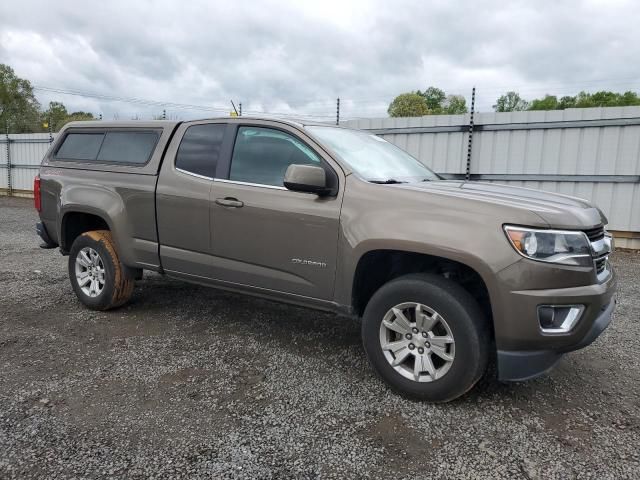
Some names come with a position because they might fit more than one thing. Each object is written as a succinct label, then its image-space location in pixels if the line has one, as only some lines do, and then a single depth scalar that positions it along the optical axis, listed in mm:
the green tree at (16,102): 48906
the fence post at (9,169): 17328
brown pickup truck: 2654
